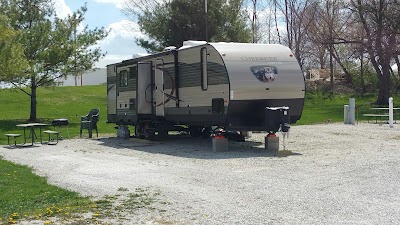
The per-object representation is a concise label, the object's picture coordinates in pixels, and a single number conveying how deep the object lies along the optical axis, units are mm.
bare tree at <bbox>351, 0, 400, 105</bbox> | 32281
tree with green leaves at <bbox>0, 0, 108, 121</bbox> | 25219
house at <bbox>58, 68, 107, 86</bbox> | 63656
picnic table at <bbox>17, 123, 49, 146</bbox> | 17969
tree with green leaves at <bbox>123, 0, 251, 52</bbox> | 34875
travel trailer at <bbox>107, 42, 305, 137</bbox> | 14766
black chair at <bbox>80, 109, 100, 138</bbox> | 20703
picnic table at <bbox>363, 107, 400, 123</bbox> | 26323
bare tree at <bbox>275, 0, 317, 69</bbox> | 44656
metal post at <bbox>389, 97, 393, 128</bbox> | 22203
